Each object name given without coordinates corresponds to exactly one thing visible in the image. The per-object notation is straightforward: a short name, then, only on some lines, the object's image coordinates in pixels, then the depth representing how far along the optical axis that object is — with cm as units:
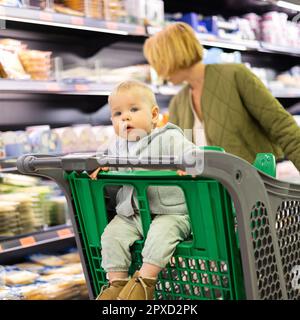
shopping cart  124
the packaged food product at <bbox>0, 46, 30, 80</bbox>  291
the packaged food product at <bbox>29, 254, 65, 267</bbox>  328
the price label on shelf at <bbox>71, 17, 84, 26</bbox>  300
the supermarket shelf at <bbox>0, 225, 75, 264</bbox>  281
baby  137
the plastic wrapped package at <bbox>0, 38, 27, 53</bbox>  308
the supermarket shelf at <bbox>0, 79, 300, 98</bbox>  279
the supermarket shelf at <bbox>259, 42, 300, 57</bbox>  439
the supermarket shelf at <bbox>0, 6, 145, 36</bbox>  274
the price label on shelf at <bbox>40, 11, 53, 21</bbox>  285
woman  229
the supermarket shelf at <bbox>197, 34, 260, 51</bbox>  388
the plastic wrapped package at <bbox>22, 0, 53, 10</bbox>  286
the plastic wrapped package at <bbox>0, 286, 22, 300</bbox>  260
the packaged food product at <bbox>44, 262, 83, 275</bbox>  316
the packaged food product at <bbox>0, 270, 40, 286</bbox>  294
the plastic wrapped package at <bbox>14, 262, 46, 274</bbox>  316
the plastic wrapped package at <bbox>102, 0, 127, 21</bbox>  326
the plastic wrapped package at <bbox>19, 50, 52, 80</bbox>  311
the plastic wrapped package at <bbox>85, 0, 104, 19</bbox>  315
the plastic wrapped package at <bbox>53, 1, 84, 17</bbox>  300
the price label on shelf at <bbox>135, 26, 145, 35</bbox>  337
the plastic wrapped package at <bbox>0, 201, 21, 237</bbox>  291
